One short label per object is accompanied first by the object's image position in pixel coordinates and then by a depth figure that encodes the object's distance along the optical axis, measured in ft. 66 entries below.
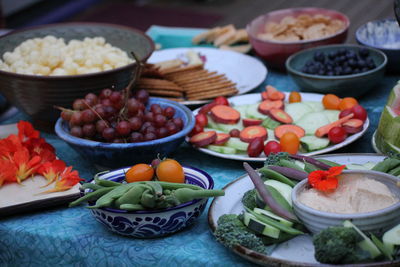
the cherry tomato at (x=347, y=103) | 6.05
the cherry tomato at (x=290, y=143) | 5.31
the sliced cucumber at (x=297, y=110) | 6.20
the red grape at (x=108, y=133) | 5.24
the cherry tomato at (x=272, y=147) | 5.28
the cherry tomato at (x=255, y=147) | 5.34
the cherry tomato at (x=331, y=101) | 6.21
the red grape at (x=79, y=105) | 5.53
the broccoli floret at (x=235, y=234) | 3.75
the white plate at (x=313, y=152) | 5.31
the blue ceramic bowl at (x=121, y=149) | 5.16
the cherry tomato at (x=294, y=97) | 6.56
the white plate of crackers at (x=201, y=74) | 6.90
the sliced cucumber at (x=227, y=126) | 6.07
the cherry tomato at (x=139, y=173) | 4.56
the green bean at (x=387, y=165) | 4.25
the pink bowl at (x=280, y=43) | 7.71
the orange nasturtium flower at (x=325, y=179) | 3.92
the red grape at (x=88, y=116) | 5.32
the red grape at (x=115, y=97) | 5.50
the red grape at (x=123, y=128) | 5.22
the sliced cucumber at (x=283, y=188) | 4.13
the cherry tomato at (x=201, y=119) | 5.96
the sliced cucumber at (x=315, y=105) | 6.37
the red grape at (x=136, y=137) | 5.28
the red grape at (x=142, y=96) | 5.98
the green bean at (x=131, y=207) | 3.97
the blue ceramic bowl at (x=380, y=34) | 7.72
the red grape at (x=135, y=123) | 5.30
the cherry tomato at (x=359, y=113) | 5.75
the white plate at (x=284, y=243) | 3.67
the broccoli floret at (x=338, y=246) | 3.42
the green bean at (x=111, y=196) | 4.02
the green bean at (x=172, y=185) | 4.30
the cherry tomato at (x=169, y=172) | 4.50
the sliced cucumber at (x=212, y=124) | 6.15
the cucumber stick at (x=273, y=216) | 3.88
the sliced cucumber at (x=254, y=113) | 6.27
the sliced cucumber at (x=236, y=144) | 5.55
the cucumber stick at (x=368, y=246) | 3.48
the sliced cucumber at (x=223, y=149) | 5.54
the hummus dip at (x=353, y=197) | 3.75
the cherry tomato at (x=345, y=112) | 5.81
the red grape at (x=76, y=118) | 5.37
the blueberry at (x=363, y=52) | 7.00
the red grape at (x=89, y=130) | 5.32
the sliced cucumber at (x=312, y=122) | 5.81
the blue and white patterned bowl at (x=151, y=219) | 4.06
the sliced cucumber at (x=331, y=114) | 5.95
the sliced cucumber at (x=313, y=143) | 5.39
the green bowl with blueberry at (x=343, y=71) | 6.54
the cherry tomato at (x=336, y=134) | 5.40
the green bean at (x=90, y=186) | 4.32
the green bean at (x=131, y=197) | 4.06
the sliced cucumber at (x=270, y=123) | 6.02
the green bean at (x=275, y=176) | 4.29
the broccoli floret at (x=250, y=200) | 4.23
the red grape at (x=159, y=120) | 5.41
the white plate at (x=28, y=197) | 4.85
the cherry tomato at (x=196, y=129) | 5.88
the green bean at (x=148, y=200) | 3.97
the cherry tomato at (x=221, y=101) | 6.47
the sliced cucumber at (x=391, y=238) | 3.45
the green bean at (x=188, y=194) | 4.10
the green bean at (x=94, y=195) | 4.21
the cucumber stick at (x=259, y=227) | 3.78
